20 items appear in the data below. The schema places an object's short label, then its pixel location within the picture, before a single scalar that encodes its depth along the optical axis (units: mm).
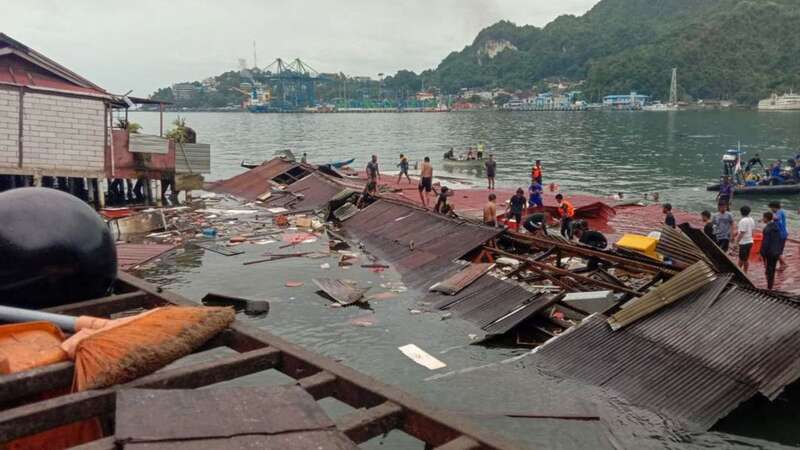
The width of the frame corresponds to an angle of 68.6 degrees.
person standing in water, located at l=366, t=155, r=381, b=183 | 29703
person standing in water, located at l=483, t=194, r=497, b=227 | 18875
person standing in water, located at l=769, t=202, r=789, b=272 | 14938
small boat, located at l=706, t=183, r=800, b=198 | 33812
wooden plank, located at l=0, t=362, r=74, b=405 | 4008
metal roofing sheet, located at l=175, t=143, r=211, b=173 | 31109
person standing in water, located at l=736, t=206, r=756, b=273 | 15352
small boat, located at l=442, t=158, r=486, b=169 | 48719
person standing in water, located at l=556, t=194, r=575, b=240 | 19438
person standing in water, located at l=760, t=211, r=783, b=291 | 14570
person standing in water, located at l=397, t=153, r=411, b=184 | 37031
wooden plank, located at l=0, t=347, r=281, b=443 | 3475
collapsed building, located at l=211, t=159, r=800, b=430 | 8875
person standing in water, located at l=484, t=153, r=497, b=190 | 33925
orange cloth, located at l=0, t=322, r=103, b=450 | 4383
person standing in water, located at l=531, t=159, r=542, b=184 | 27378
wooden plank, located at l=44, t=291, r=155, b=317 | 6020
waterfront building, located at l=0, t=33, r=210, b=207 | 22781
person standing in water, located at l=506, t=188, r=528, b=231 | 20703
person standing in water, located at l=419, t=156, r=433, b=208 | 27266
